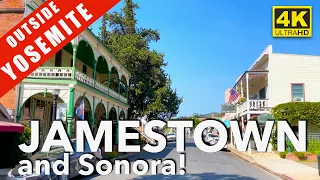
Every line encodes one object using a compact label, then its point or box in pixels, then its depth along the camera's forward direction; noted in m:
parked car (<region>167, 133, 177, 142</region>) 41.51
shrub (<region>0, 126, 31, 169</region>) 11.49
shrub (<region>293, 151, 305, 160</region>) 16.34
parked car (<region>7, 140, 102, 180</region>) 7.75
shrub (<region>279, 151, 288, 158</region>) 17.26
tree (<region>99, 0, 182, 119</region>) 29.18
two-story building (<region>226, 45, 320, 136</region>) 20.68
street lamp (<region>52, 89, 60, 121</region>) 9.74
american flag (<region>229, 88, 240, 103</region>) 25.65
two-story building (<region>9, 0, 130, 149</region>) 13.33
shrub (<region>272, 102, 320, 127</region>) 18.44
